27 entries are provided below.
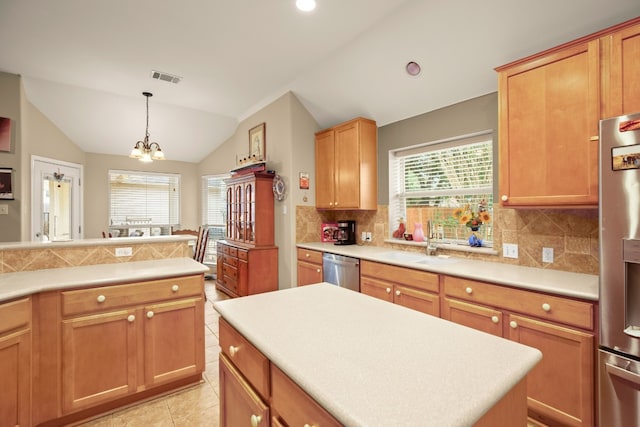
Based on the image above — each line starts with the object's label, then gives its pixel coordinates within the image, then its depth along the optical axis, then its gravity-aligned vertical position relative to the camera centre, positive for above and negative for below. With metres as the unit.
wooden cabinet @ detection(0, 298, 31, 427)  1.63 -0.83
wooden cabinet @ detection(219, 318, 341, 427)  0.79 -0.57
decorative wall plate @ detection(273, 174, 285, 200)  4.24 +0.39
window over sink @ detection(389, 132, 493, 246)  2.91 +0.34
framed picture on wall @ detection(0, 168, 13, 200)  3.63 +0.40
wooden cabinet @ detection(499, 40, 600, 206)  1.85 +0.57
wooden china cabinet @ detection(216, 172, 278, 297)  4.16 -0.42
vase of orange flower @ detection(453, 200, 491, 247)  2.80 -0.05
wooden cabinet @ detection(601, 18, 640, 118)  1.69 +0.83
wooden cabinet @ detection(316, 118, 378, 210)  3.68 +0.63
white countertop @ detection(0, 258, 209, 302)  1.78 -0.42
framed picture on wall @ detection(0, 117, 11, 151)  3.63 +1.01
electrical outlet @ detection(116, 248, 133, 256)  2.53 -0.31
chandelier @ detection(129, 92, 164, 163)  3.54 +0.76
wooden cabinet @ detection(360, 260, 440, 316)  2.42 -0.65
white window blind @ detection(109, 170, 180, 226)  5.80 +0.36
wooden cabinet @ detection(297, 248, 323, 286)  3.67 -0.68
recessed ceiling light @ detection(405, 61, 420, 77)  2.89 +1.43
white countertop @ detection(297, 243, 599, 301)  1.76 -0.44
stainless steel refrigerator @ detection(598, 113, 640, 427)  1.41 -0.29
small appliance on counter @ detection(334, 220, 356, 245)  3.99 -0.26
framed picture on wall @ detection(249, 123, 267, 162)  4.67 +1.17
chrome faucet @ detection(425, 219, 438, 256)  3.07 -0.33
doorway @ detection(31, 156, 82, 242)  4.19 +0.26
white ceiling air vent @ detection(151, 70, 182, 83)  3.68 +1.76
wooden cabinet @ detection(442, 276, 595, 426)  1.66 -0.78
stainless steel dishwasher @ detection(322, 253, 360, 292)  3.12 -0.63
